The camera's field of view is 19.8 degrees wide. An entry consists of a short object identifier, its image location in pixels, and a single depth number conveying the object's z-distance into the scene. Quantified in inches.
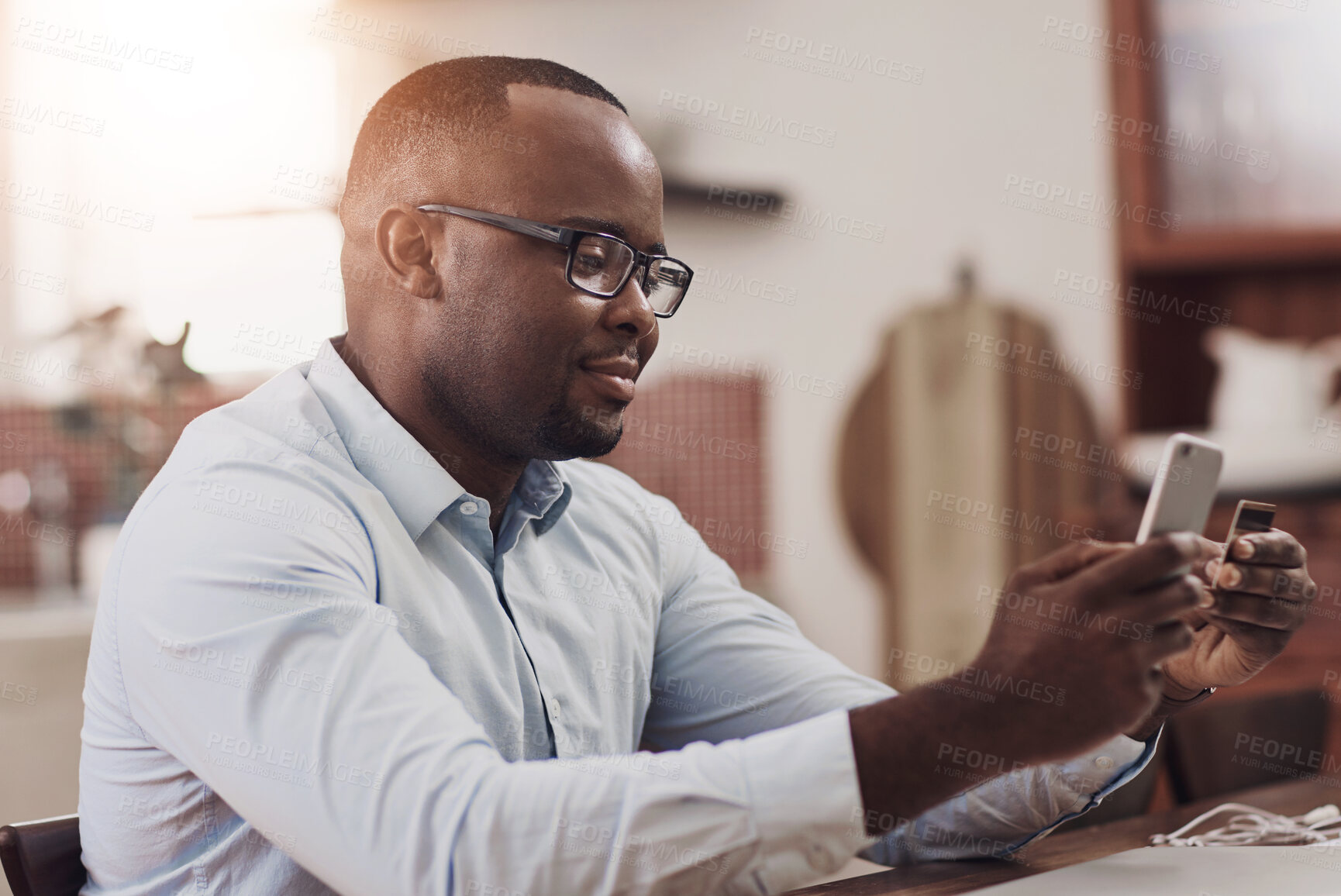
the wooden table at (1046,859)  79.5
